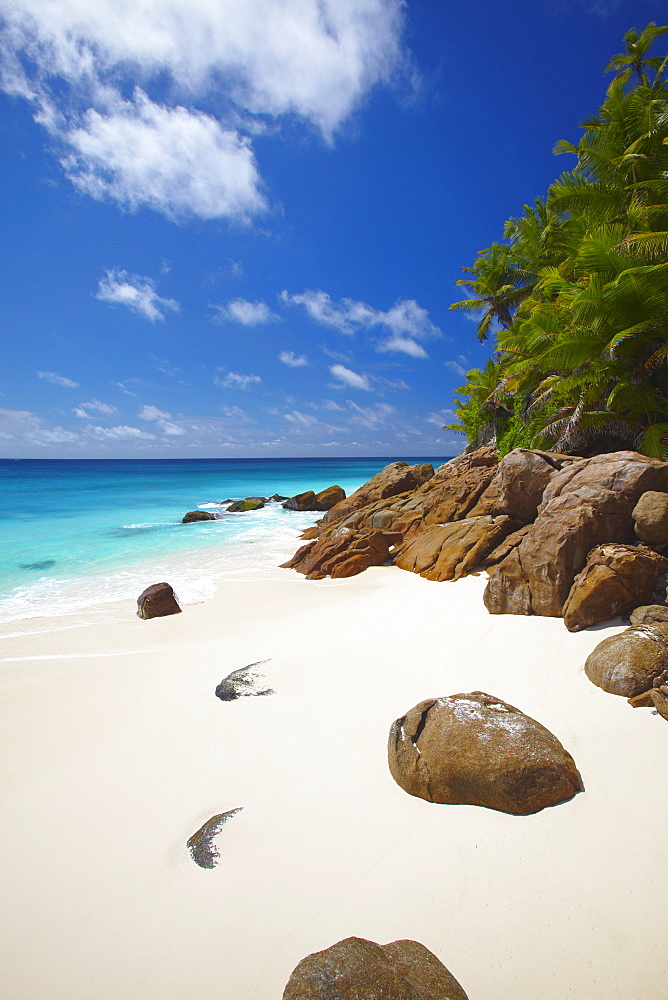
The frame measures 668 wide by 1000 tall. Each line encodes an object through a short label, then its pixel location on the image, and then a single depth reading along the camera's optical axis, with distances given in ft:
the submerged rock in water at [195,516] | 82.23
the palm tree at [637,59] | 58.80
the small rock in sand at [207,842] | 9.75
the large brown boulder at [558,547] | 19.66
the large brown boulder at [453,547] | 29.55
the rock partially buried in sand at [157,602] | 27.66
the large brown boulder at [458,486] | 38.27
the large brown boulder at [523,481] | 27.68
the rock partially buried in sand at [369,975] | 6.18
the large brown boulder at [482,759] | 10.32
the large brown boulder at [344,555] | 37.09
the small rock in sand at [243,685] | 16.84
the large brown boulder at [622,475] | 20.24
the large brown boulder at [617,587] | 17.76
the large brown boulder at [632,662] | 13.67
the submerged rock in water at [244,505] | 97.14
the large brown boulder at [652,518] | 18.58
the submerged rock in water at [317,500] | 94.89
